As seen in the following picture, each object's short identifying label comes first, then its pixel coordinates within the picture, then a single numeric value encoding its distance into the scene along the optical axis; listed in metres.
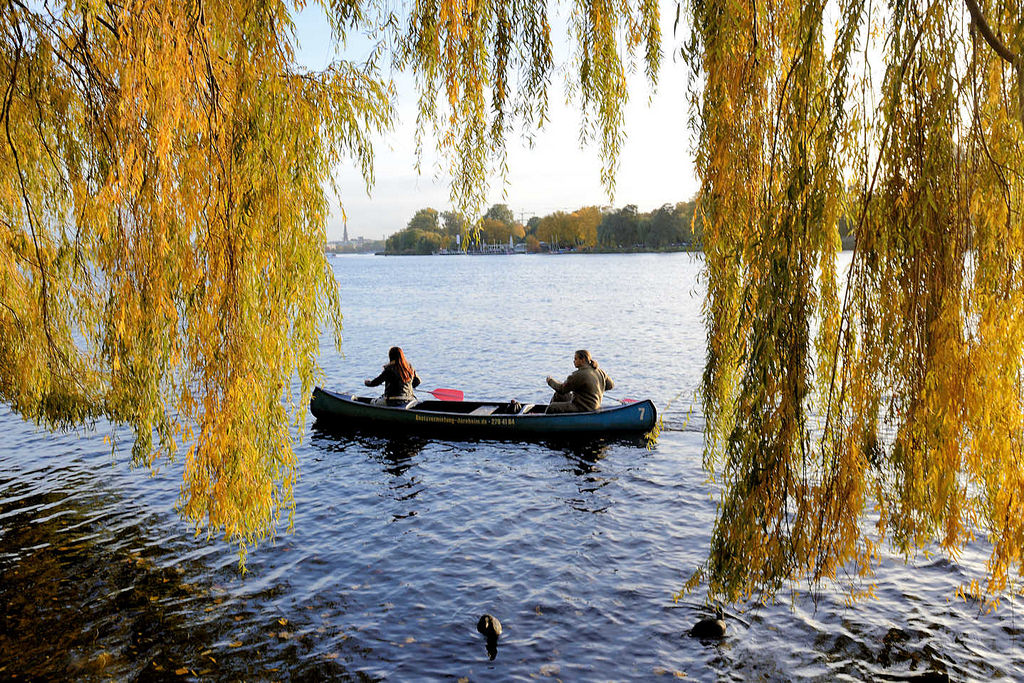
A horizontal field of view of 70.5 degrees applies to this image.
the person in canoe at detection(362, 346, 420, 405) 16.34
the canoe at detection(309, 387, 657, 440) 14.84
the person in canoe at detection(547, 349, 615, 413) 14.74
